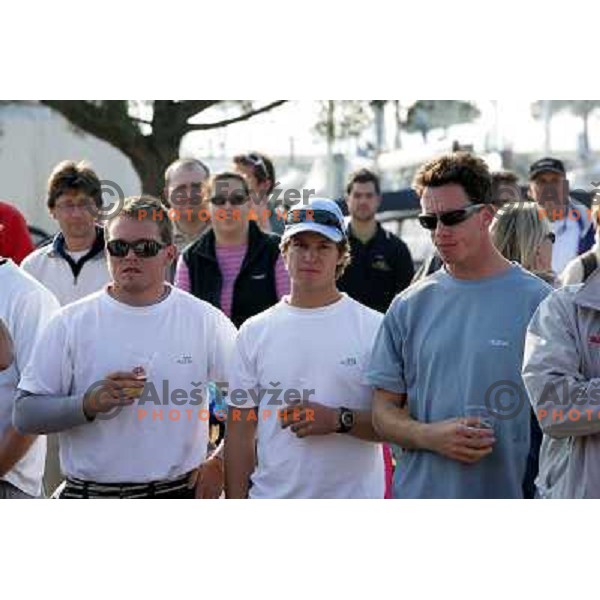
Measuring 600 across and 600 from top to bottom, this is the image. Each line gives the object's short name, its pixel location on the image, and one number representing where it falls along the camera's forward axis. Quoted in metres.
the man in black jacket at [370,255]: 13.08
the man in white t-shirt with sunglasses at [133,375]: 7.88
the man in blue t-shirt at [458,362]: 7.23
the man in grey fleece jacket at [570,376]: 6.62
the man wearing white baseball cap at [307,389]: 7.79
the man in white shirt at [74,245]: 10.91
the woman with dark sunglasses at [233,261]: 10.54
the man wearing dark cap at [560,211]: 12.68
